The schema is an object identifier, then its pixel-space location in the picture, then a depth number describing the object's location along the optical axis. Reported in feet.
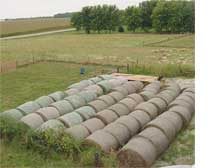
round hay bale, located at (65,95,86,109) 34.83
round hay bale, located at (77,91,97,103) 37.06
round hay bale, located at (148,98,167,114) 33.68
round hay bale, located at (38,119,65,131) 27.35
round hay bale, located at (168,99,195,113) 33.14
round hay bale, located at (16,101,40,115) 32.76
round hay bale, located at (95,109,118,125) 29.74
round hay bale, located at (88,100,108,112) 33.53
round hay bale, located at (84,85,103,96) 40.83
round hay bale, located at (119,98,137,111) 33.94
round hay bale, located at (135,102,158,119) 31.58
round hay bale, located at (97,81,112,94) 42.78
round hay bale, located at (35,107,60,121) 30.89
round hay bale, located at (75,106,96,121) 31.14
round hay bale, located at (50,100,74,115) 32.81
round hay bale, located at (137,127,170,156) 24.37
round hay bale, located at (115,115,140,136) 27.78
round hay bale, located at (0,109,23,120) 30.53
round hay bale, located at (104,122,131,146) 26.15
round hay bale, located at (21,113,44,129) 29.09
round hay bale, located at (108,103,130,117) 31.86
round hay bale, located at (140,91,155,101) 37.76
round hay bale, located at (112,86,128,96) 40.19
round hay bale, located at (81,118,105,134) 27.68
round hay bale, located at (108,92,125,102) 37.40
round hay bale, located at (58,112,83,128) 29.07
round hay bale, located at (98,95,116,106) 35.54
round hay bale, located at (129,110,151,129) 29.42
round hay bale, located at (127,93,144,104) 36.10
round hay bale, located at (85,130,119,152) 24.58
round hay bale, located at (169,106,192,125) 30.83
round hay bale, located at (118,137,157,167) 22.57
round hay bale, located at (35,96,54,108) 35.34
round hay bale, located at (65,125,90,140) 26.16
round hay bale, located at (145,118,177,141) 26.44
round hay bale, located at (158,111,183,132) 28.73
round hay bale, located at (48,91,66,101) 37.32
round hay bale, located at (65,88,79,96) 39.86
